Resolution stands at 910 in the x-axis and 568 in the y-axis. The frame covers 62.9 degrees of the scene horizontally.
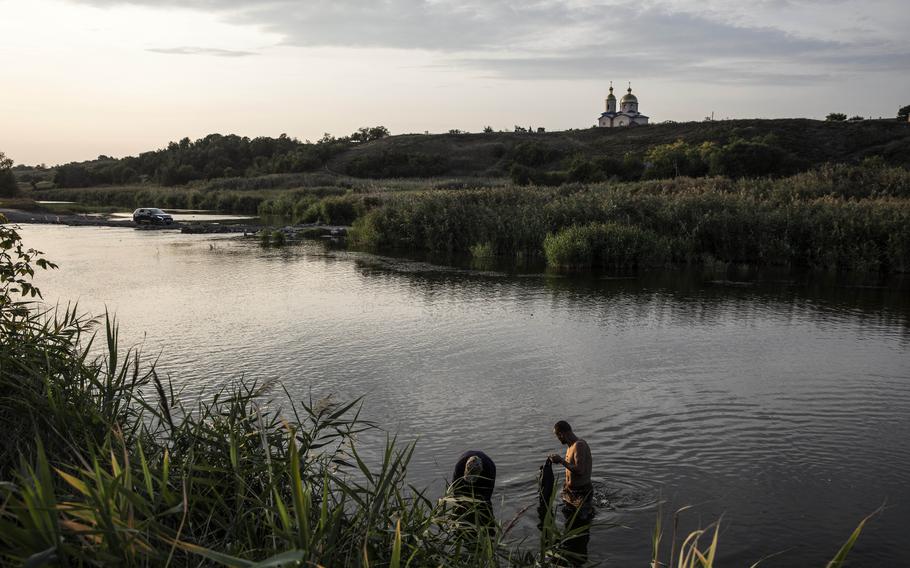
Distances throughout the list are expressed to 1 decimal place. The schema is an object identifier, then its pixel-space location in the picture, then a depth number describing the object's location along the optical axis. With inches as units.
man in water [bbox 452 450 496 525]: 360.2
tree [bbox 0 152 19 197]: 3366.1
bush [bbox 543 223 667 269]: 1274.6
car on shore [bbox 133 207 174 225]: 2293.3
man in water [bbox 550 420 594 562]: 386.6
